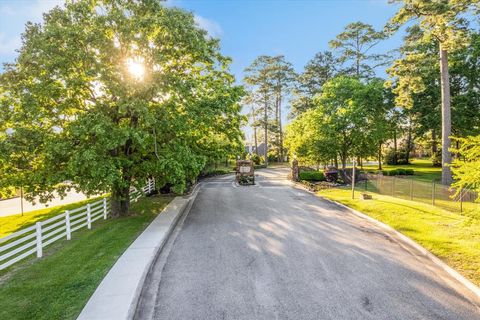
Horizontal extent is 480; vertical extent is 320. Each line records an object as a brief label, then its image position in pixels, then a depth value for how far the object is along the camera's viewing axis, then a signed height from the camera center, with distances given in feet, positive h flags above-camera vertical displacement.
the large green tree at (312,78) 166.71 +44.20
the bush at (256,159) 197.77 -2.39
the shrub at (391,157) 158.99 -2.03
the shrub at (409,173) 116.72 -7.83
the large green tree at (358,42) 139.74 +53.87
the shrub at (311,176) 109.50 -7.93
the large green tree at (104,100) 44.19 +9.47
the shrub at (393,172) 114.83 -7.28
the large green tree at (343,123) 110.01 +11.61
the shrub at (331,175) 107.86 -7.54
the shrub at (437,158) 138.21 -2.59
